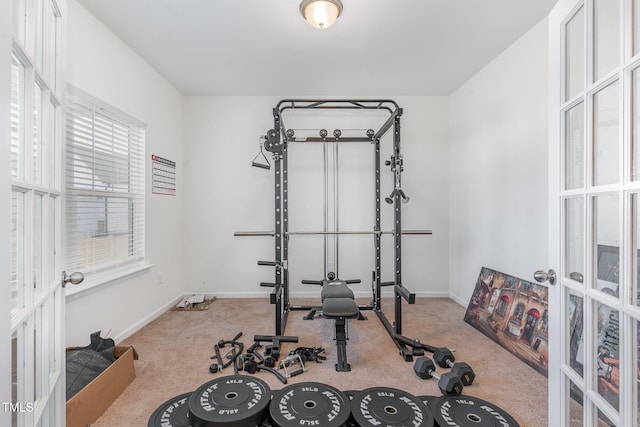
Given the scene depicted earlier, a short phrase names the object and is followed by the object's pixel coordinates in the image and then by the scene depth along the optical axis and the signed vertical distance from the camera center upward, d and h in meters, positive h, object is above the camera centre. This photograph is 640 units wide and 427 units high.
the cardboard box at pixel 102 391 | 1.47 -1.01
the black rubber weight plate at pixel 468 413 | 1.45 -1.05
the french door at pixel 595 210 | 0.91 +0.02
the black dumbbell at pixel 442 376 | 1.70 -1.03
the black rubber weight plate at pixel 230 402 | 1.39 -0.99
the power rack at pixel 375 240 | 2.41 -0.24
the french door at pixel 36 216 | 0.84 -0.01
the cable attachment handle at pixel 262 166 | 2.56 +0.46
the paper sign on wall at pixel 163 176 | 3.05 +0.42
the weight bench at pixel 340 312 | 2.09 -0.72
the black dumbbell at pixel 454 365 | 1.82 -1.04
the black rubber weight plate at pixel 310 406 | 1.39 -1.01
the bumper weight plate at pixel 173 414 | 1.47 -1.08
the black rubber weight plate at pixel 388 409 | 1.41 -1.02
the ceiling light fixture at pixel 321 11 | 1.92 +1.39
